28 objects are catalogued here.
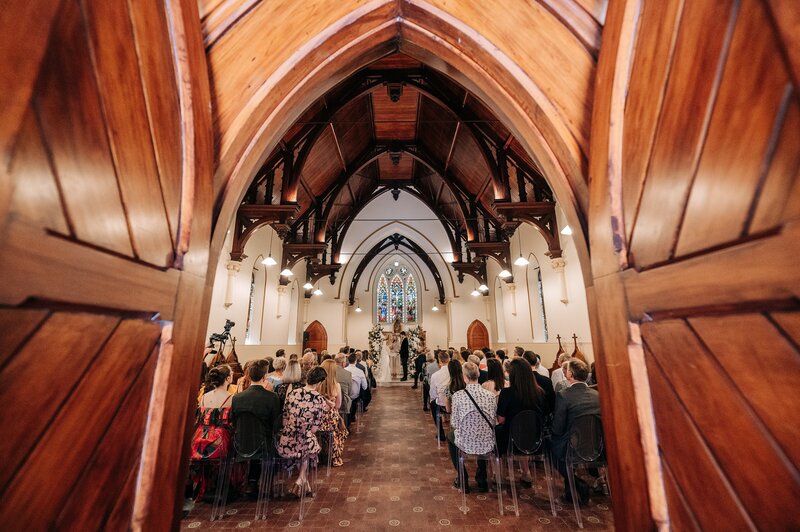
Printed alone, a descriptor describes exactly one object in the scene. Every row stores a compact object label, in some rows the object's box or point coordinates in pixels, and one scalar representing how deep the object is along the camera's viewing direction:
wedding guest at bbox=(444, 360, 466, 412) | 3.37
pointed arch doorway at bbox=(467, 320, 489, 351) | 13.95
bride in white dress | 11.33
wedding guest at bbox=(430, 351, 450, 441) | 4.35
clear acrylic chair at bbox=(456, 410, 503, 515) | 2.79
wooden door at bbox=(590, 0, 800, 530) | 0.53
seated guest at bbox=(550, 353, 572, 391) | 3.91
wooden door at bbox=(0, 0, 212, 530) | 0.52
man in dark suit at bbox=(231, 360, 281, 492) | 2.59
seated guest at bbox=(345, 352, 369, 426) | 5.04
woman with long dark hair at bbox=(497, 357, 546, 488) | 2.79
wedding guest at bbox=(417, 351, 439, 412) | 6.10
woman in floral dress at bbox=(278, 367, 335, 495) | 2.74
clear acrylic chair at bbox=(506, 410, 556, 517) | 2.71
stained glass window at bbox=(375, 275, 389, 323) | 16.23
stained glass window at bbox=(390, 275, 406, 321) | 16.34
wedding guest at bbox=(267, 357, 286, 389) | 3.82
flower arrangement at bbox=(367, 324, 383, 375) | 11.23
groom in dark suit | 11.56
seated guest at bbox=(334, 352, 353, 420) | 4.33
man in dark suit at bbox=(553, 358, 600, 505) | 2.49
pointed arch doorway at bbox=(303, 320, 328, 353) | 13.91
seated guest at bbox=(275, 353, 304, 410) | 3.57
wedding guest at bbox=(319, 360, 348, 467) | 3.46
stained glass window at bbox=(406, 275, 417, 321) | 16.25
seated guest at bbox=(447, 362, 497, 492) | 2.78
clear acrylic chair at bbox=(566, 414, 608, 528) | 2.47
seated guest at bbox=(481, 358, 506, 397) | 3.24
